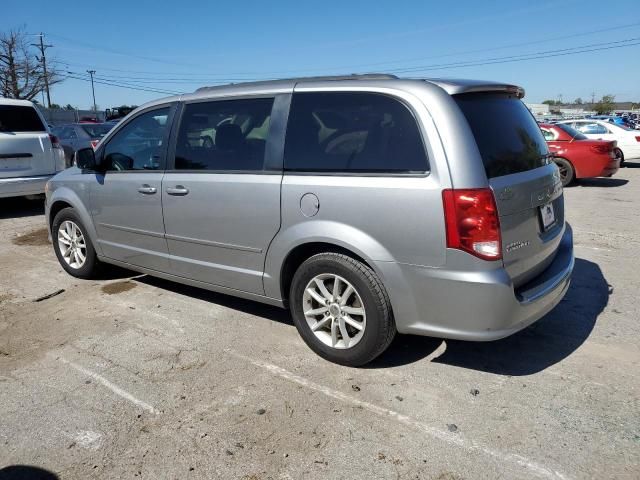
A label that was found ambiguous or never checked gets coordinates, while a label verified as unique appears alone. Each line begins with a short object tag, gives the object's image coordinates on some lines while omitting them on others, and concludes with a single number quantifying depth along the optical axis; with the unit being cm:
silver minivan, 291
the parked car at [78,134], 1431
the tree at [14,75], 4684
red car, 1180
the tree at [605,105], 8512
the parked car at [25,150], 842
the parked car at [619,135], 1527
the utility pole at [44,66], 5284
